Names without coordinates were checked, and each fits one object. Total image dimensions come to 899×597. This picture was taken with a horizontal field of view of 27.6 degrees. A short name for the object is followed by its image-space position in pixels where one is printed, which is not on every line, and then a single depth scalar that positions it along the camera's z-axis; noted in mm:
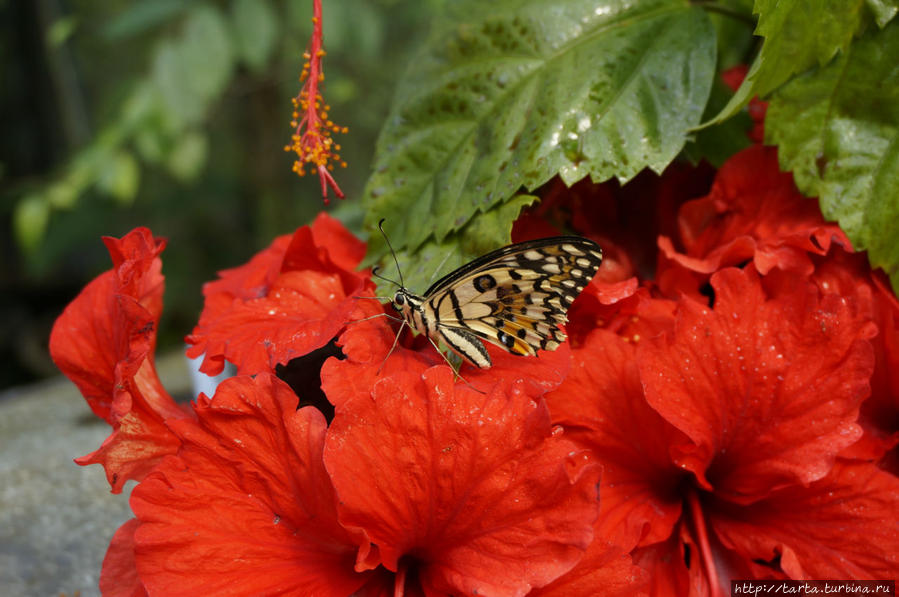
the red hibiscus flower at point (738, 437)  463
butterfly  462
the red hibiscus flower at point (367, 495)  440
